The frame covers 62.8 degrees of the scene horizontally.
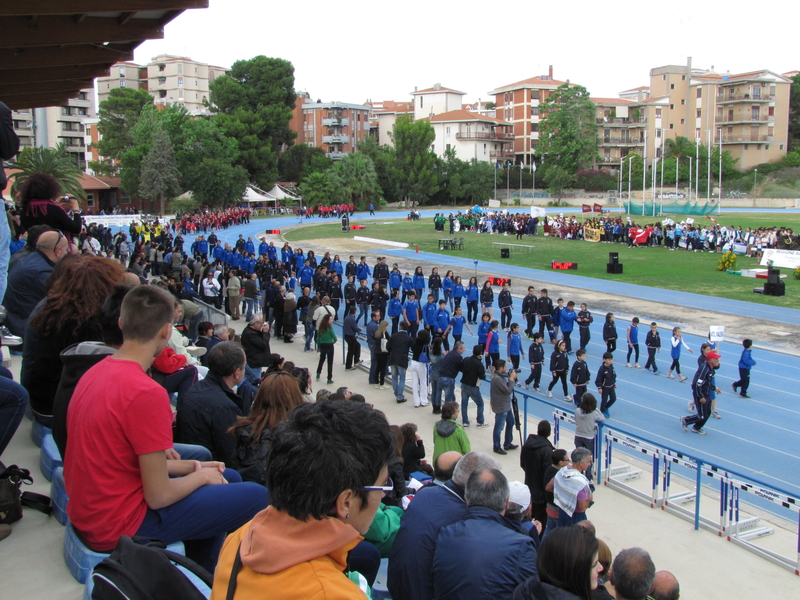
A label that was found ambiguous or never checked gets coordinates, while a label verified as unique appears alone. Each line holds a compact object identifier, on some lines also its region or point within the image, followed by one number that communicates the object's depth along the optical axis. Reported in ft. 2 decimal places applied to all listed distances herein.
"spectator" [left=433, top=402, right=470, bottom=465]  22.26
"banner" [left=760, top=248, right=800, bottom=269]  102.08
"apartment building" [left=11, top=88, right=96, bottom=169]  278.26
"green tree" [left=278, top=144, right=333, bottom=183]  275.39
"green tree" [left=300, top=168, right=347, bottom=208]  248.32
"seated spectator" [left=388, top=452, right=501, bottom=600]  10.23
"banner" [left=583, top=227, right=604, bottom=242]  151.47
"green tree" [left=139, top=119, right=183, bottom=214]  203.21
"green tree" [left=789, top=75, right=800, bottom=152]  307.78
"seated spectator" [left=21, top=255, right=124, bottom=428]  13.56
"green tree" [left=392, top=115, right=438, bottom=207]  286.87
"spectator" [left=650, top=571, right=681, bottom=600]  13.13
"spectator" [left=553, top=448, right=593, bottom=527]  20.59
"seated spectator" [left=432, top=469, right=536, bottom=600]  9.45
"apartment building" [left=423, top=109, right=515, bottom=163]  322.34
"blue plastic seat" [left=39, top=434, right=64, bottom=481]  13.44
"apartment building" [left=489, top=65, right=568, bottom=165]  331.57
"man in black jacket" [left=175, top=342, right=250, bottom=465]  14.20
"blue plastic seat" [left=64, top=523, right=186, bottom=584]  9.72
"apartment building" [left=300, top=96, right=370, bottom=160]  327.06
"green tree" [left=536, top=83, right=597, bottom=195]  282.56
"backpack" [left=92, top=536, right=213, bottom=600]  7.06
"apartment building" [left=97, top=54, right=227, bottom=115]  316.40
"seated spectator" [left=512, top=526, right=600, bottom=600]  8.86
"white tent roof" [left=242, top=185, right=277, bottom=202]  241.35
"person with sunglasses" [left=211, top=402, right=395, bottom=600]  5.94
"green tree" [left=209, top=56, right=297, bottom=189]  245.45
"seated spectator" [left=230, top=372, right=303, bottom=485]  13.61
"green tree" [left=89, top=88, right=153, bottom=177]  241.35
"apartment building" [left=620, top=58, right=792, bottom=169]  300.81
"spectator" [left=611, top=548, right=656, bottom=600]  11.93
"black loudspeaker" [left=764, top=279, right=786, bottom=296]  83.97
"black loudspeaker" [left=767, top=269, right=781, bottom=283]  84.17
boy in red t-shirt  8.77
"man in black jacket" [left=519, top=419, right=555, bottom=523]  23.75
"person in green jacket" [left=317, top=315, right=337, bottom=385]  43.83
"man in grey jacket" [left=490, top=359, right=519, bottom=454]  34.09
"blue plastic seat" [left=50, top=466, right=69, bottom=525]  11.97
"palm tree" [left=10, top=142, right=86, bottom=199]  114.93
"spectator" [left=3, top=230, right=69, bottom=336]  18.39
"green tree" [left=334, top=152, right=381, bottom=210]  261.03
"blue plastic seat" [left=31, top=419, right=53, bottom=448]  14.99
